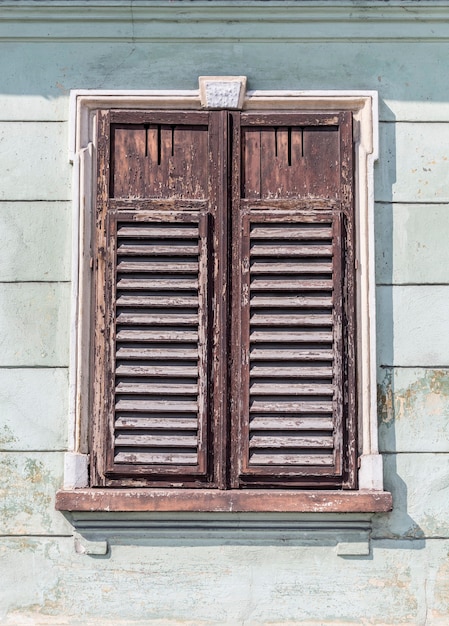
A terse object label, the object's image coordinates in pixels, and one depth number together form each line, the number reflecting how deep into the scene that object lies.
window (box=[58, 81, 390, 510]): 3.85
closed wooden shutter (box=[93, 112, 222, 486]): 3.86
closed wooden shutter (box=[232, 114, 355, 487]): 3.85
